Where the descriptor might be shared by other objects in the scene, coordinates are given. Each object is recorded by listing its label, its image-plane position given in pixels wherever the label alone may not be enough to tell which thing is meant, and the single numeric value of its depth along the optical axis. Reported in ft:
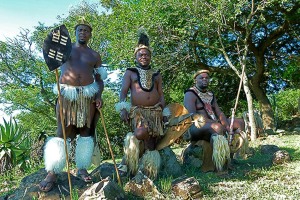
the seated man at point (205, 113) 16.05
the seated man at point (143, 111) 13.99
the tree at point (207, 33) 35.47
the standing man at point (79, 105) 12.24
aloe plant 22.27
